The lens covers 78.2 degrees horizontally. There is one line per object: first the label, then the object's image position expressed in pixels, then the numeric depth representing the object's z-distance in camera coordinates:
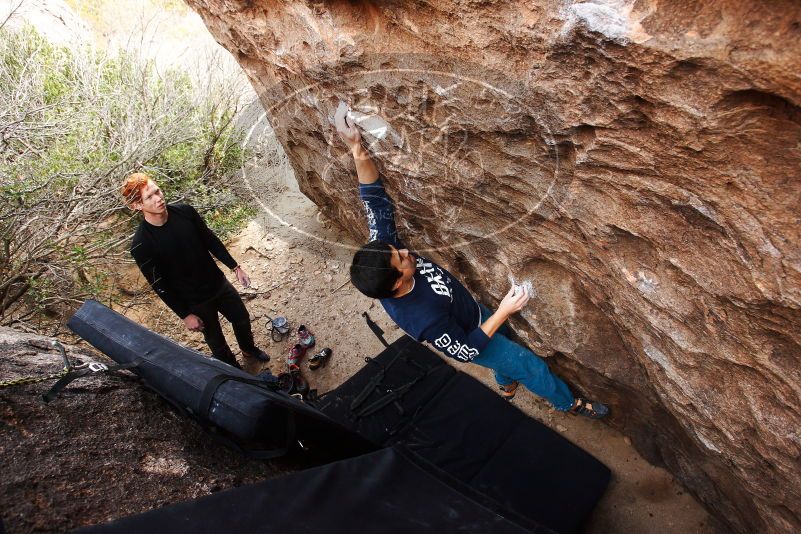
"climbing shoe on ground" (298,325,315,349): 4.18
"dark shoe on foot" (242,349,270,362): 4.18
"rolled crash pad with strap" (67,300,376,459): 1.63
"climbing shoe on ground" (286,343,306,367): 4.05
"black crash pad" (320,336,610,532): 2.60
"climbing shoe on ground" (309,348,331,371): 4.02
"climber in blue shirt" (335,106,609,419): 2.18
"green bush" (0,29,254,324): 4.25
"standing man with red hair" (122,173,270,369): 2.92
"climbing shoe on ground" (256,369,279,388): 3.53
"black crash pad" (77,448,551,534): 1.25
